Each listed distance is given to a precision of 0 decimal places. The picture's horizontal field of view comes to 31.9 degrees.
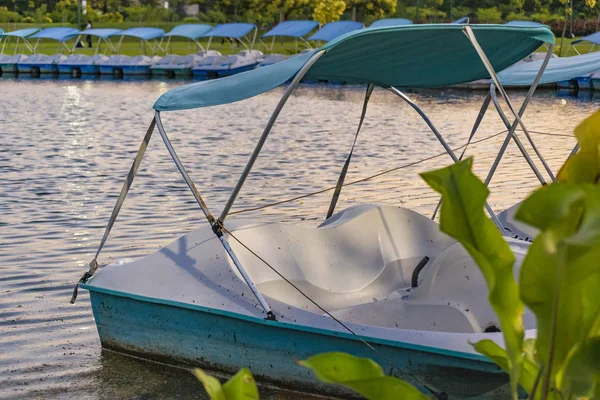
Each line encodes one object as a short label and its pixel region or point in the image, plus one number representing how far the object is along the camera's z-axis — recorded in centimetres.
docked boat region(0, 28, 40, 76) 4924
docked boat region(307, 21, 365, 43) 4522
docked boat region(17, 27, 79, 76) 4909
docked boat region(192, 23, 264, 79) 4294
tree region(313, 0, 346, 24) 5944
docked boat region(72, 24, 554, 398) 585
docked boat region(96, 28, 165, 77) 4718
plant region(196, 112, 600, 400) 170
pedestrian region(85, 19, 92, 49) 6137
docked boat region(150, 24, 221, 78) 4488
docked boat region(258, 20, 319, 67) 4594
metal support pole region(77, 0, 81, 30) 6711
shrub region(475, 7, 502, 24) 6588
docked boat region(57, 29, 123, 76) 4841
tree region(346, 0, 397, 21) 6694
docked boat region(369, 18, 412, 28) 4110
